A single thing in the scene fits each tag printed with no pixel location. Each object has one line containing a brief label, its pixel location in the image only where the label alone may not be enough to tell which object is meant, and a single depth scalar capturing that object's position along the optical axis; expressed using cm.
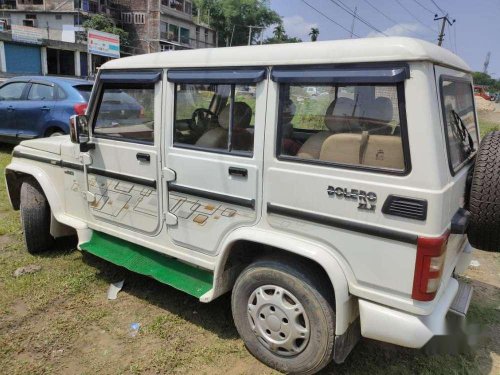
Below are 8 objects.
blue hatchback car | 760
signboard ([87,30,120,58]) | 3205
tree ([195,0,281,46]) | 6781
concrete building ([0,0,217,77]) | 3472
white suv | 214
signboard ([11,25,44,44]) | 3250
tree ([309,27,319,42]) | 8272
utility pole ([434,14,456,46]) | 3407
